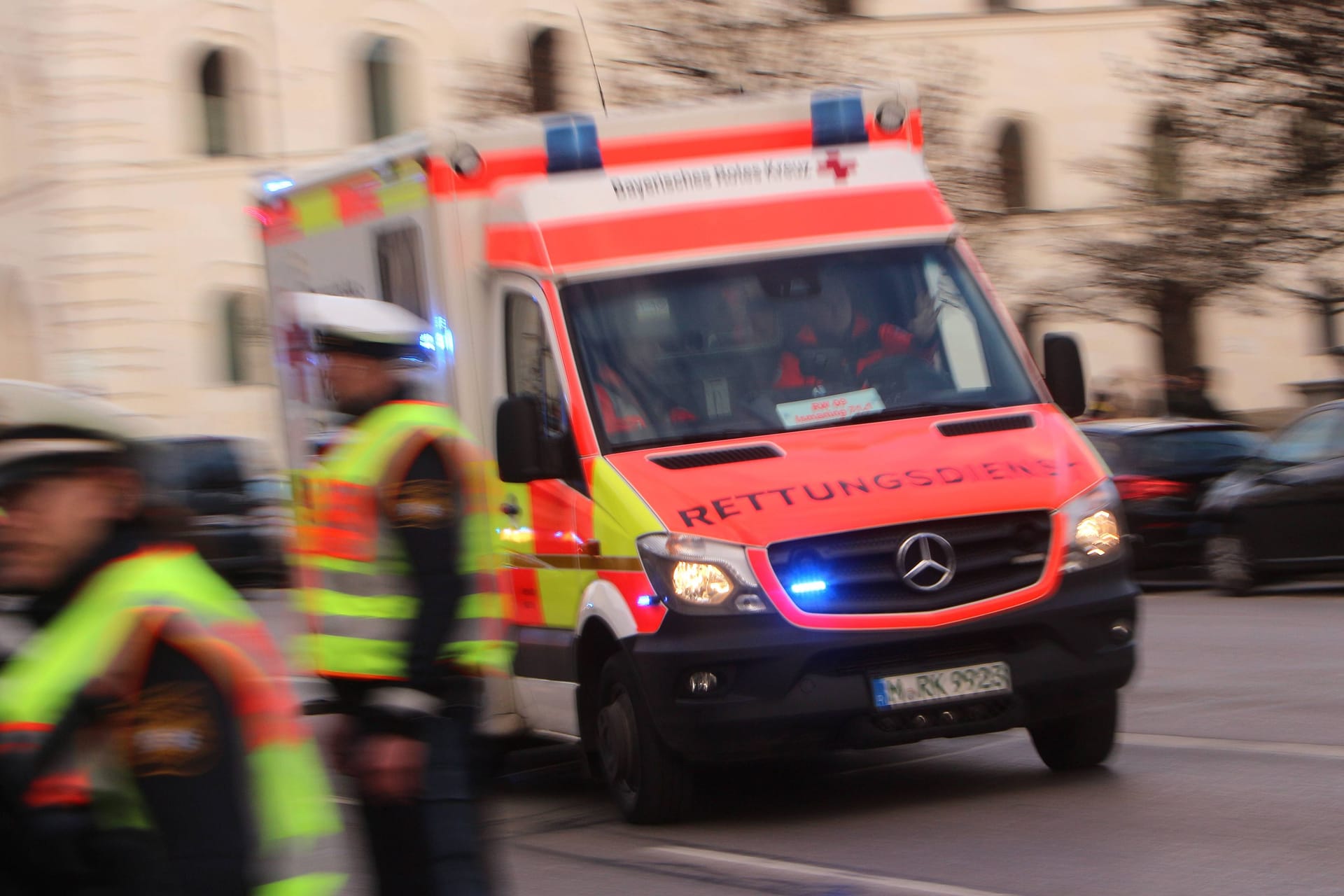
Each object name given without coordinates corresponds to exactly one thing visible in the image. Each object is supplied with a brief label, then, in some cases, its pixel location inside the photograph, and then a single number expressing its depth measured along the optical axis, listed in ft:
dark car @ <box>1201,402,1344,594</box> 101.26
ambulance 48.19
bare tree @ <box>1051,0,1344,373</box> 168.08
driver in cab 53.02
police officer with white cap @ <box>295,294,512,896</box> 28.14
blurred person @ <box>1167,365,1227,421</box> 162.81
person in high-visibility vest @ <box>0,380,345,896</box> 18.83
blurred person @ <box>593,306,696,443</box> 51.80
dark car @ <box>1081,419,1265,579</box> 116.96
